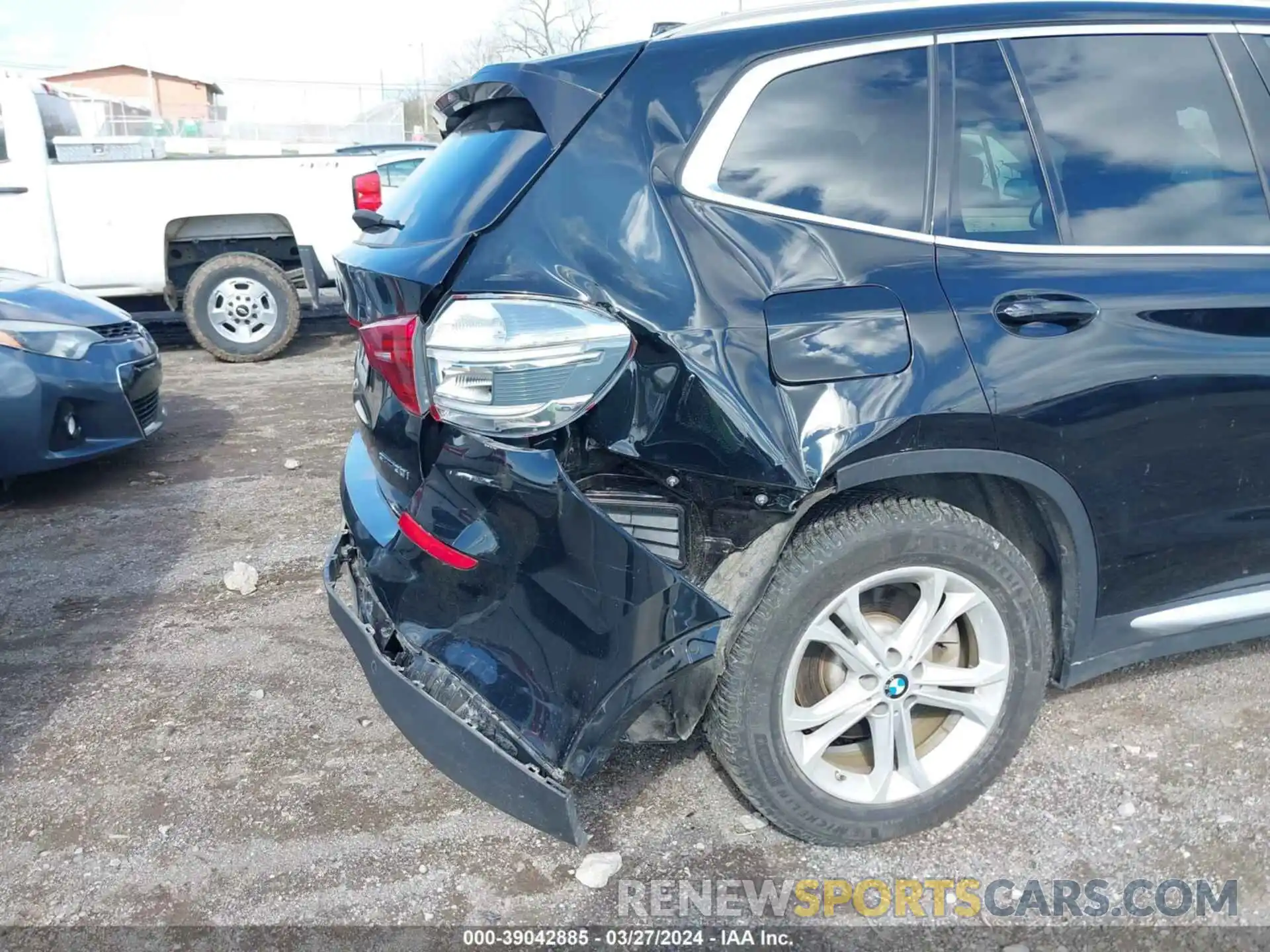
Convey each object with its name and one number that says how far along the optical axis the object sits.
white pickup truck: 8.15
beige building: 53.84
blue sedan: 4.86
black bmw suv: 2.18
